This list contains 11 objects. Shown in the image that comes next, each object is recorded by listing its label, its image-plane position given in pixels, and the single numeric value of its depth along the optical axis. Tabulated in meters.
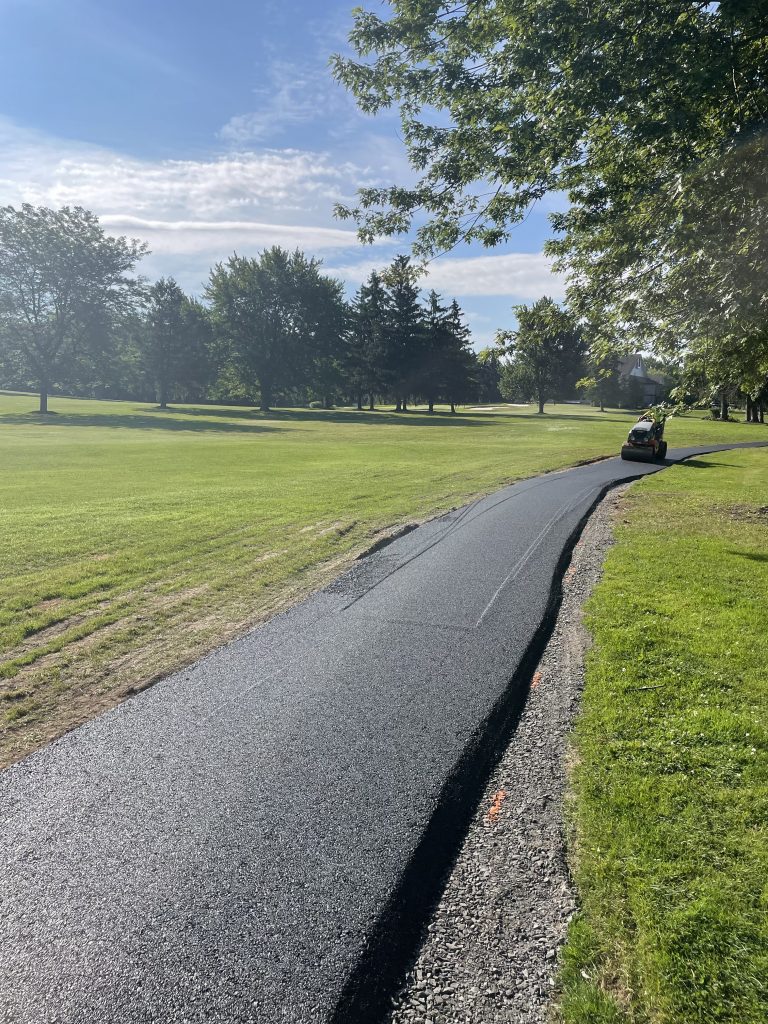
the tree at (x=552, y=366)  72.62
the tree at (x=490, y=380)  104.06
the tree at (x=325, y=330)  68.31
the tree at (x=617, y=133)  7.09
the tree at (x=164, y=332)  68.25
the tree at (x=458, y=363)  71.25
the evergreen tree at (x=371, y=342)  70.62
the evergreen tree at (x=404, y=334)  70.38
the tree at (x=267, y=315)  66.56
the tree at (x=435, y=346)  70.81
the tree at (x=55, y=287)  55.59
